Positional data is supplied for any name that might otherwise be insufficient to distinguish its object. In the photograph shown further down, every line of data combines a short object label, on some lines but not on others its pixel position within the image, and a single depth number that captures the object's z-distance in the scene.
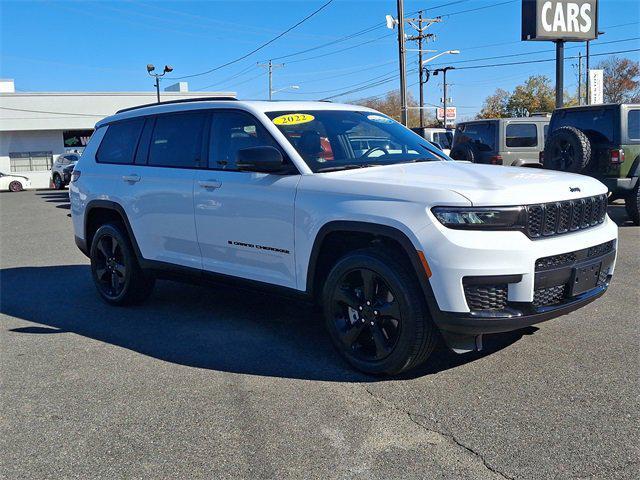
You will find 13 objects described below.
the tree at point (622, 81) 65.38
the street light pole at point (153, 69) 32.66
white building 40.59
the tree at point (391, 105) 88.88
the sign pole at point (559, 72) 18.05
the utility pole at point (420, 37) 49.25
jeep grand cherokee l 3.84
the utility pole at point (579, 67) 69.31
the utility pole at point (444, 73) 54.56
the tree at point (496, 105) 74.09
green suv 10.55
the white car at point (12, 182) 34.94
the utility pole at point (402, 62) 24.28
